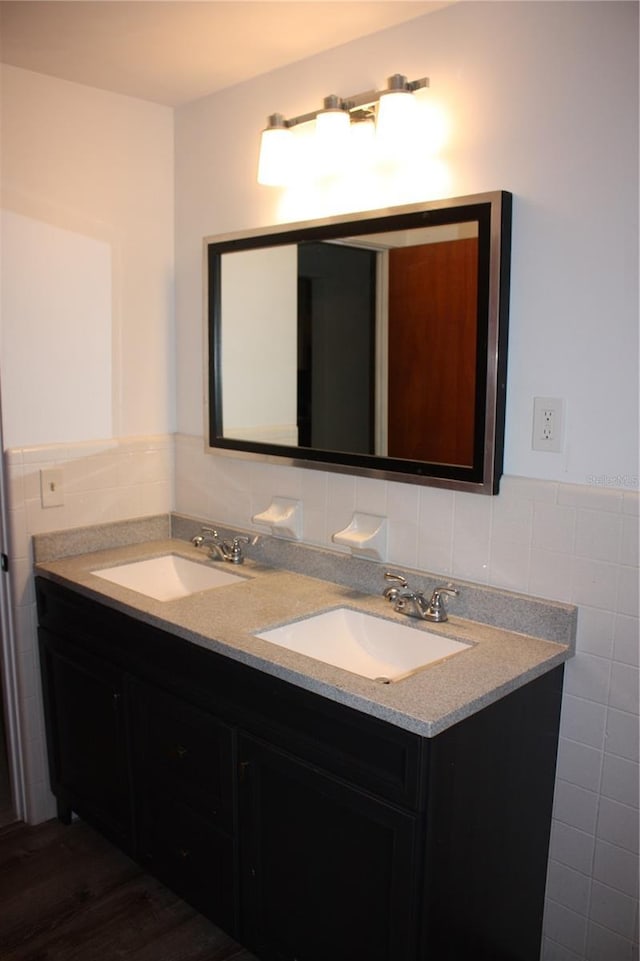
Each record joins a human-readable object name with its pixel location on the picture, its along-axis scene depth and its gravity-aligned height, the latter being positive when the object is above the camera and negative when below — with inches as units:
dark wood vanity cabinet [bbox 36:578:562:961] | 58.4 -37.2
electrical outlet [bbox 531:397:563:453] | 68.0 -5.0
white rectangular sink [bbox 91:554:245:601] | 95.5 -25.9
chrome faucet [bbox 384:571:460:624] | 74.9 -22.6
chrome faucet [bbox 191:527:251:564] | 95.9 -22.1
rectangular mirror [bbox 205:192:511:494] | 71.1 +2.5
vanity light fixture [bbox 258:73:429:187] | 73.1 +23.4
